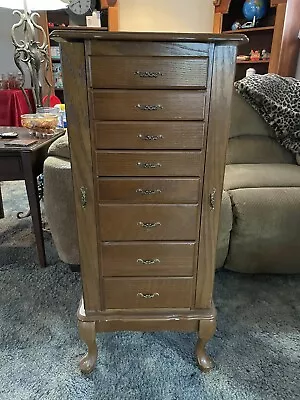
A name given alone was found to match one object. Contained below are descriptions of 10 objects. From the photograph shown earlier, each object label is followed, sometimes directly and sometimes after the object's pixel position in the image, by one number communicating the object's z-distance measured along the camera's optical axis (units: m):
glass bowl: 1.80
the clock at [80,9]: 3.68
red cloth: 2.74
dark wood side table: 1.47
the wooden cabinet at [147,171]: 0.79
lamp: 1.95
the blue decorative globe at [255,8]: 3.28
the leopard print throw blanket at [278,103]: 1.83
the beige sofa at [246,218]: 1.42
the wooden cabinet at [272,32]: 3.02
